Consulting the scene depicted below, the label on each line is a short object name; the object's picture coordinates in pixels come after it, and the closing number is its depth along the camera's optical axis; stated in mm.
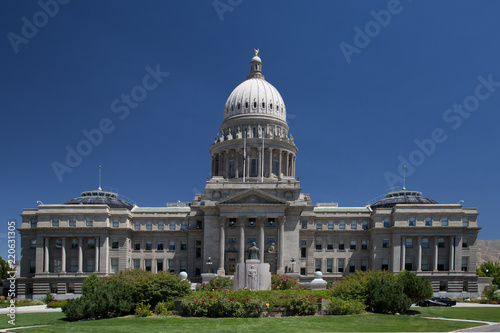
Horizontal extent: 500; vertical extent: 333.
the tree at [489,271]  114175
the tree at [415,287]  51750
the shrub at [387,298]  44531
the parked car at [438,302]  63844
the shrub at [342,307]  43312
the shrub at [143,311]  44438
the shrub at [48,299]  76375
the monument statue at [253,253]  58562
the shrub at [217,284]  65812
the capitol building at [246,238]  92688
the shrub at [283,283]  62969
